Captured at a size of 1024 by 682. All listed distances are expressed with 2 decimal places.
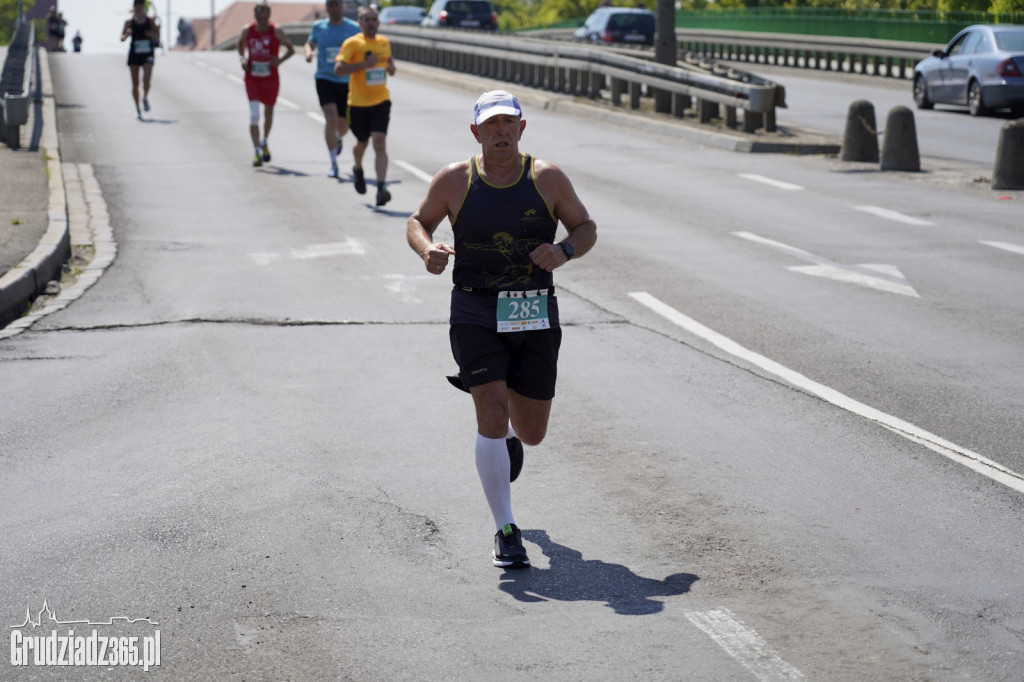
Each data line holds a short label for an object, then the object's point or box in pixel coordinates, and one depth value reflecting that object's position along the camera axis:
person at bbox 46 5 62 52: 62.67
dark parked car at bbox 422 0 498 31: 48.66
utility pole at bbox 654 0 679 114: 28.34
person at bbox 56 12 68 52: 63.22
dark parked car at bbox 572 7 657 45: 43.50
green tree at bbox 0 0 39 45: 108.81
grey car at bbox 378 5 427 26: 53.53
